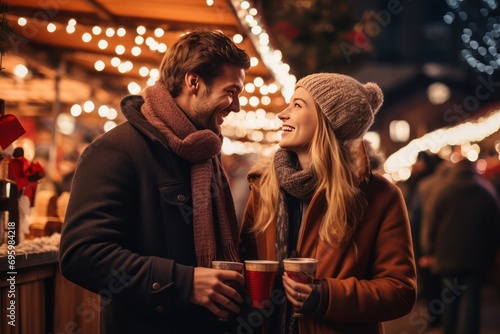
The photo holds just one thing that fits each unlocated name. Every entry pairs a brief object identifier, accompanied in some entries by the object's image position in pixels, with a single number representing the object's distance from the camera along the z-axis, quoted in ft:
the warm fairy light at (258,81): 29.84
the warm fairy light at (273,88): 31.18
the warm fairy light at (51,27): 23.00
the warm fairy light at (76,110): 30.32
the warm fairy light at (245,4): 20.02
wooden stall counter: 12.23
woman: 11.66
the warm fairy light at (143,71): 30.60
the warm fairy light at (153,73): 30.58
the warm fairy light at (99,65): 30.30
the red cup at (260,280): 10.78
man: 10.22
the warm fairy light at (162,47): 26.17
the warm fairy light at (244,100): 35.02
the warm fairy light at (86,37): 24.97
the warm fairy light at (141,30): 23.68
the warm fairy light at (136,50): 26.84
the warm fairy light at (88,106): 30.01
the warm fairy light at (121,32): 24.05
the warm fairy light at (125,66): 29.69
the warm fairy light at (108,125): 34.14
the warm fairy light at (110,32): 24.01
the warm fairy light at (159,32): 23.88
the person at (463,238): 30.19
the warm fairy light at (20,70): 30.33
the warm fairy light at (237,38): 23.24
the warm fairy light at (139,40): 25.13
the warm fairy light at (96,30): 23.73
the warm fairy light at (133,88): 33.42
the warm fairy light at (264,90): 31.89
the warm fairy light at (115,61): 29.07
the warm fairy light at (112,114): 33.98
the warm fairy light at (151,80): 31.12
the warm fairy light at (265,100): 35.54
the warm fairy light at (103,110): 31.71
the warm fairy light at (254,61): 25.75
